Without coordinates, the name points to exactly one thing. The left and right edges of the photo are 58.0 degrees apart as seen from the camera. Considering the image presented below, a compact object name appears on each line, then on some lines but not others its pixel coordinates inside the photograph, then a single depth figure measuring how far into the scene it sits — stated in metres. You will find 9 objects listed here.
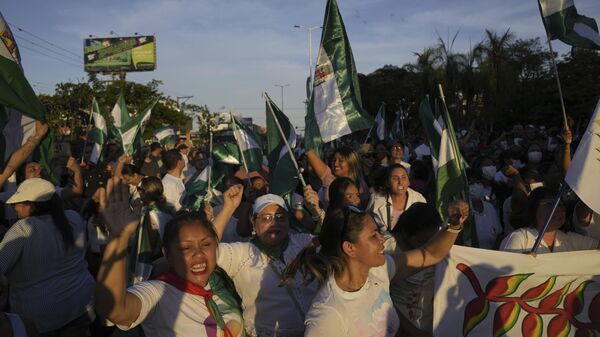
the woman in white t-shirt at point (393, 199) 4.74
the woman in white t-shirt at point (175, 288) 2.24
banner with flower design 3.17
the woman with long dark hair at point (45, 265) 3.76
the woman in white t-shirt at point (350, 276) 2.60
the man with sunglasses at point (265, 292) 3.20
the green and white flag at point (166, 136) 12.72
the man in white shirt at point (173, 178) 6.49
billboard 66.31
